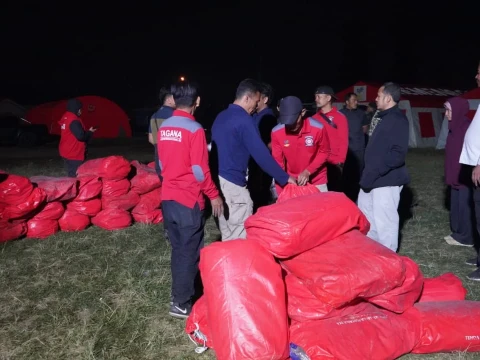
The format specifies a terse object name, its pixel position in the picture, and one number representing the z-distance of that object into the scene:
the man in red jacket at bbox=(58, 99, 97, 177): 6.66
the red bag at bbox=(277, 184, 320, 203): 3.71
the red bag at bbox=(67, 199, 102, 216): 5.88
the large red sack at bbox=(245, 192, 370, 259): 2.78
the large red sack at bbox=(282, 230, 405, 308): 2.60
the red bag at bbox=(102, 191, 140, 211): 6.03
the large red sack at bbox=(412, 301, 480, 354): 2.88
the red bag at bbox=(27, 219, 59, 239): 5.55
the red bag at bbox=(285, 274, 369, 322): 2.81
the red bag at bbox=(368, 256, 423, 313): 2.81
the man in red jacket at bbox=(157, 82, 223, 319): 3.29
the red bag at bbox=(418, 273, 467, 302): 3.29
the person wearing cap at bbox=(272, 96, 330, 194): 4.37
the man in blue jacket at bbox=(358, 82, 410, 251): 4.19
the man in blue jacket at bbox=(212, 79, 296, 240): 3.76
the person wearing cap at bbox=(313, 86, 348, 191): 5.27
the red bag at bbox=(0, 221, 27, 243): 5.31
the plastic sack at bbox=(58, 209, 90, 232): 5.80
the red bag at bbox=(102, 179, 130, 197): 6.02
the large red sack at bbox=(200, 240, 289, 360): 2.51
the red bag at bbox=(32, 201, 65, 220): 5.61
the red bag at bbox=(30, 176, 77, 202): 5.62
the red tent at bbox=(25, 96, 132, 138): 22.78
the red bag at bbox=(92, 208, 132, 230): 5.91
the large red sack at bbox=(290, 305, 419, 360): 2.60
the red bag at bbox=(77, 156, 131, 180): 5.96
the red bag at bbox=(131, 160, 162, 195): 6.14
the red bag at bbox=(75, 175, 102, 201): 5.87
